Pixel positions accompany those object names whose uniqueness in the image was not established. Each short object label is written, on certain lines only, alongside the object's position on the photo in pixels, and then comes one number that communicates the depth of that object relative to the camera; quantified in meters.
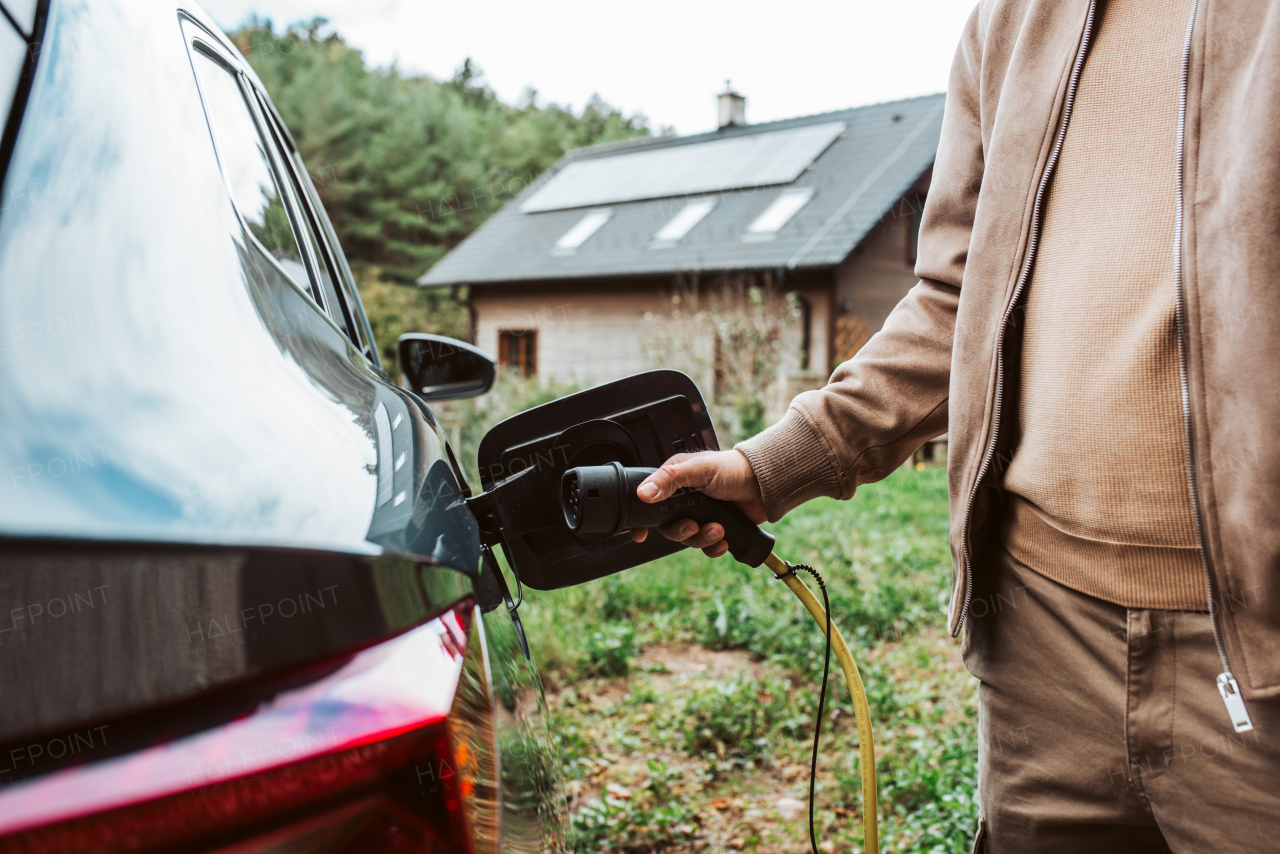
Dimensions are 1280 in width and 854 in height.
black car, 0.60
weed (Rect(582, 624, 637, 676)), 4.16
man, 0.98
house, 16.33
